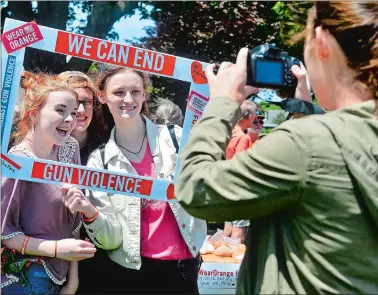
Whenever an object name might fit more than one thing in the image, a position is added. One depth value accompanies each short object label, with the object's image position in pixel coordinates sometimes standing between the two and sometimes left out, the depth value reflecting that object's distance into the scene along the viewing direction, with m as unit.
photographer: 1.19
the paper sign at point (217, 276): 3.08
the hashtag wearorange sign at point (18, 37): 2.61
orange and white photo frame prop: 2.62
